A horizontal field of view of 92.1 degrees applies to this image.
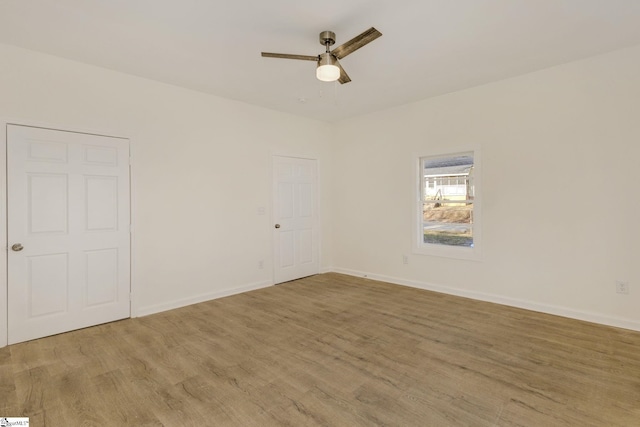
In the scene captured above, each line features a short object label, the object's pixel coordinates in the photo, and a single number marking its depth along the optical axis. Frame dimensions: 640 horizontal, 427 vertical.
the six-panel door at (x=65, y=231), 3.00
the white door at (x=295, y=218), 5.12
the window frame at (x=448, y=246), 4.16
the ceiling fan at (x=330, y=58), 2.51
